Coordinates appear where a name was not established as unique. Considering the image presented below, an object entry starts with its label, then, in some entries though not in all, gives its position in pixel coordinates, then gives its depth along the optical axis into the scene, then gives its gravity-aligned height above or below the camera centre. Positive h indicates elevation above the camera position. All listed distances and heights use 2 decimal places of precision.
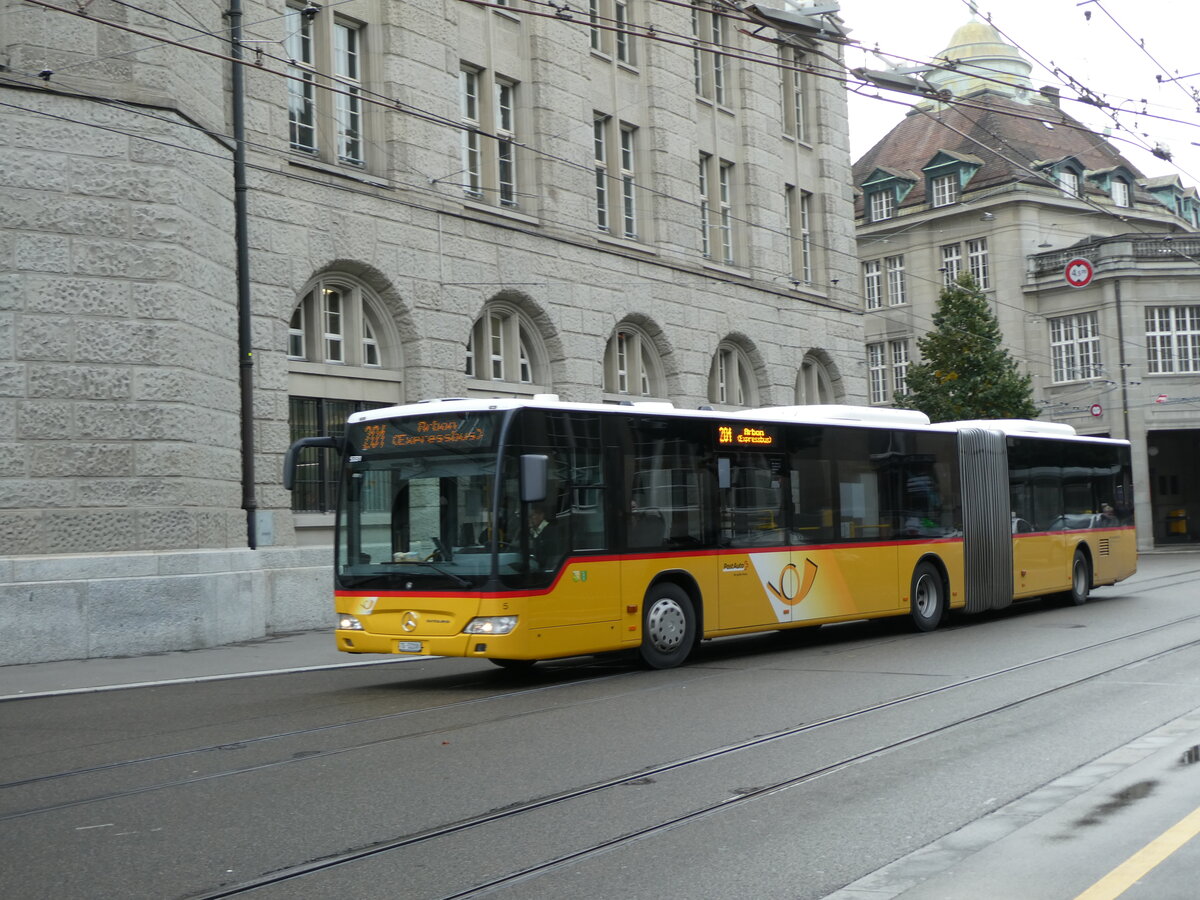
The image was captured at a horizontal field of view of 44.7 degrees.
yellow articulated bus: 13.24 +0.05
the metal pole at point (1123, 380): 52.22 +4.75
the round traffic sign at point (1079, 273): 51.41 +8.56
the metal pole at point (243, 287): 20.02 +3.59
